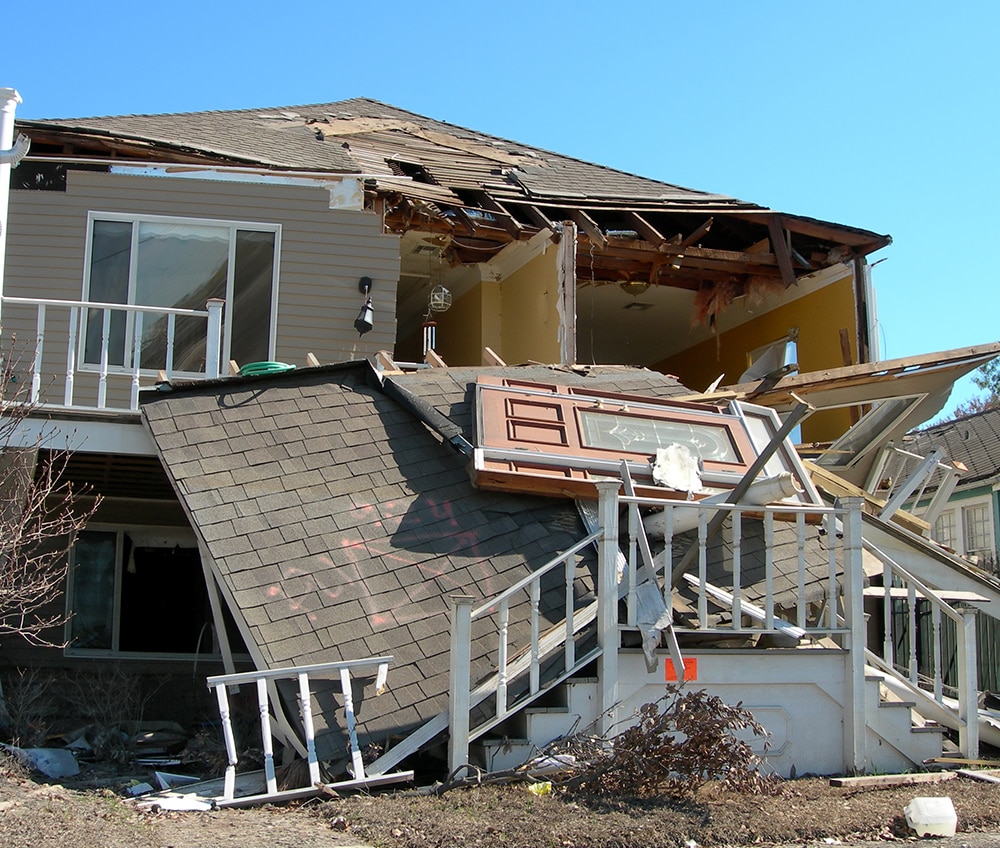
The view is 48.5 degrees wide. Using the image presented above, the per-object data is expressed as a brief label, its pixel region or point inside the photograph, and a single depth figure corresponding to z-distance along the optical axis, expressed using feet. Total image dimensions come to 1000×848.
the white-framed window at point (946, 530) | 69.26
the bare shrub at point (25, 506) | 24.41
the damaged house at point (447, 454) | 22.18
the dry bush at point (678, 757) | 19.65
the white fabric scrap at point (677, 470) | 26.68
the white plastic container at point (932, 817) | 18.52
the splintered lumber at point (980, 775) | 21.74
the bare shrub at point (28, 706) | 27.22
